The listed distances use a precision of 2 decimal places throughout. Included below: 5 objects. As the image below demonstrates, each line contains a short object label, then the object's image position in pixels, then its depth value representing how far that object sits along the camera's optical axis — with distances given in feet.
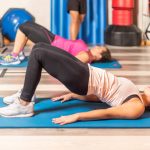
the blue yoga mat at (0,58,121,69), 17.81
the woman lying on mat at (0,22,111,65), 17.16
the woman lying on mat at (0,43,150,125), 10.21
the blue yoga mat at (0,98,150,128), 9.99
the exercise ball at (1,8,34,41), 25.02
